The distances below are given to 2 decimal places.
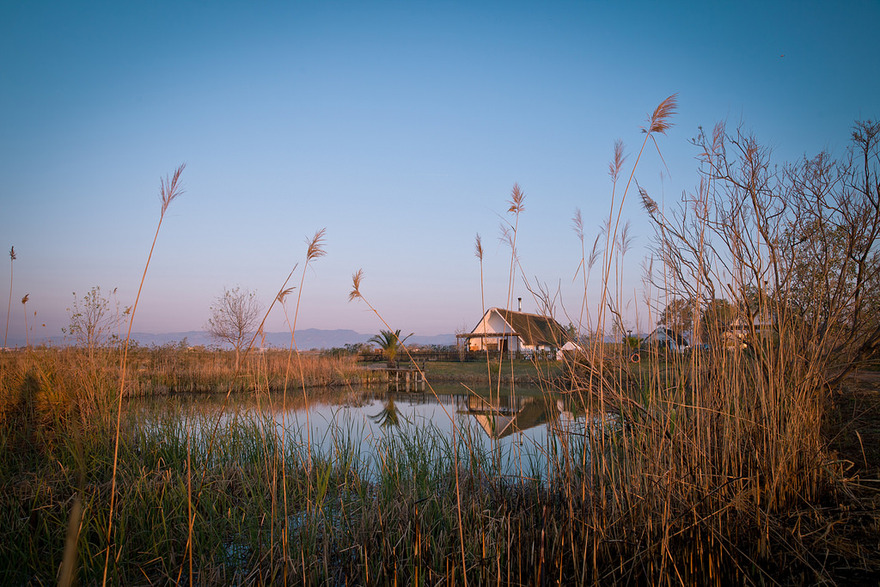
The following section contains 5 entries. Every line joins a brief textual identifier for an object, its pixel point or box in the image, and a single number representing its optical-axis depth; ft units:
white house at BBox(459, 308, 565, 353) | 95.20
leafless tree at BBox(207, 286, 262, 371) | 78.22
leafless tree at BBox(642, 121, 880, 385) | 9.52
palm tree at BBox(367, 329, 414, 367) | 82.11
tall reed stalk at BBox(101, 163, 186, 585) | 5.60
